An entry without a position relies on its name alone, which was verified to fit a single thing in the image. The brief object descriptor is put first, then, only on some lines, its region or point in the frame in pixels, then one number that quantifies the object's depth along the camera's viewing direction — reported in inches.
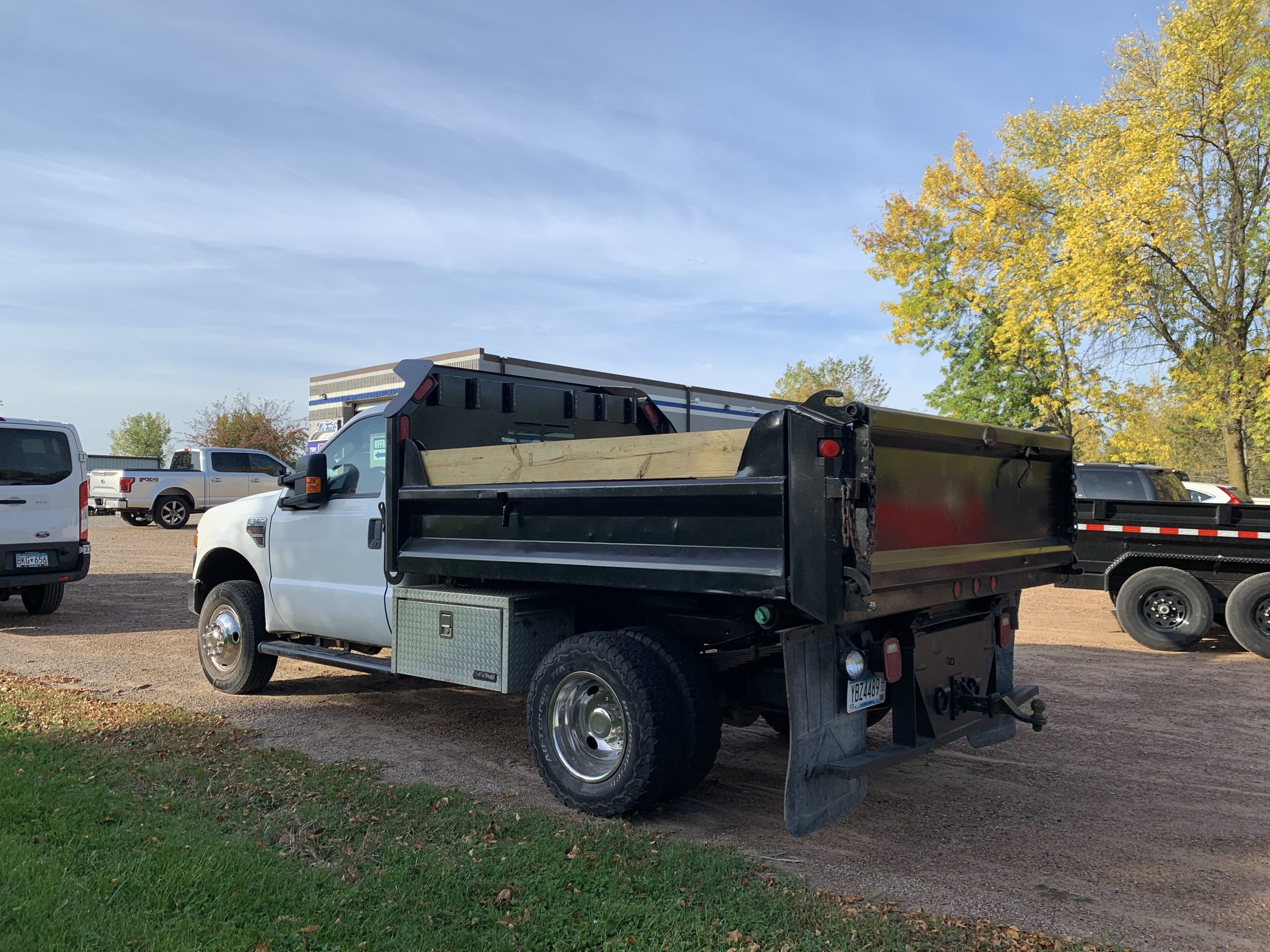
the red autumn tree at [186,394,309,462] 1865.2
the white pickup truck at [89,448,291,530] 958.4
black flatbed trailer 368.5
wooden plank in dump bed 166.6
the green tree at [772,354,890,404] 2588.6
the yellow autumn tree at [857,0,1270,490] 736.3
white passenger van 413.4
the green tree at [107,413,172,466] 2977.4
